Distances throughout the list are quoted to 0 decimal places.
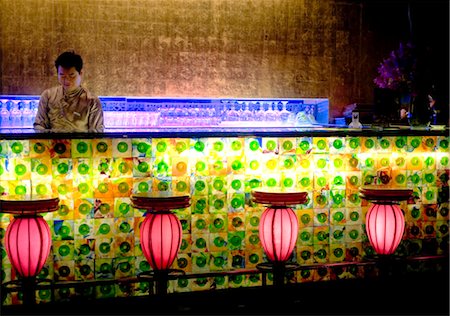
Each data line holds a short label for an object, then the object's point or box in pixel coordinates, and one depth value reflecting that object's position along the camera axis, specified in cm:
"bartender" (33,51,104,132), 489
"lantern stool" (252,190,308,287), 405
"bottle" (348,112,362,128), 548
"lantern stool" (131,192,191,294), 384
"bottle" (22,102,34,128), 623
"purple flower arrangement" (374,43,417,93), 541
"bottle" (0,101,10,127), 617
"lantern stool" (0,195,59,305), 368
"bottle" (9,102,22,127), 619
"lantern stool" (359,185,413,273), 432
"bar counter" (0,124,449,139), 401
